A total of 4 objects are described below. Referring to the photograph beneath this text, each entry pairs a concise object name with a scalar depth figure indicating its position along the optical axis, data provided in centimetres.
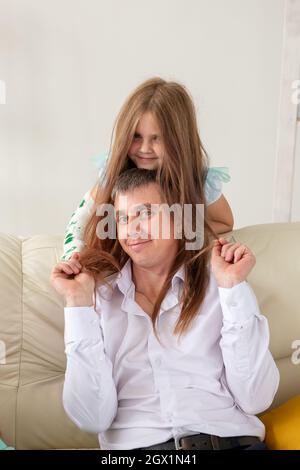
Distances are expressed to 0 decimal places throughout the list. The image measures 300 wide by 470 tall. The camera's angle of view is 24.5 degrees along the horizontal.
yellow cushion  133
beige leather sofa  148
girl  150
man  126
